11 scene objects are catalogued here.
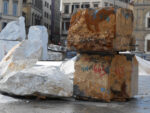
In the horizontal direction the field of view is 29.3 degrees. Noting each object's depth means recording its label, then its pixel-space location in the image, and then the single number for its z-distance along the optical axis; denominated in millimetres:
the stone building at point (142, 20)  34938
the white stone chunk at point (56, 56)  18169
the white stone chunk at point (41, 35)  16250
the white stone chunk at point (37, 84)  4898
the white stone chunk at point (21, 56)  6988
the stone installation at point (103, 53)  4801
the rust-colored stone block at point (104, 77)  4914
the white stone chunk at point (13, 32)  13562
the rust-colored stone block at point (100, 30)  4766
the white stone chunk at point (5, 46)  13070
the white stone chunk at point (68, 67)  7835
